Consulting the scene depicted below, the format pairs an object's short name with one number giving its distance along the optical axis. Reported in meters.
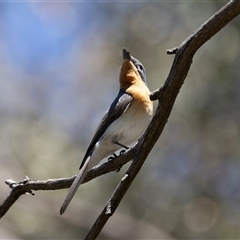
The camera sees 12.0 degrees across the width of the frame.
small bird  7.42
